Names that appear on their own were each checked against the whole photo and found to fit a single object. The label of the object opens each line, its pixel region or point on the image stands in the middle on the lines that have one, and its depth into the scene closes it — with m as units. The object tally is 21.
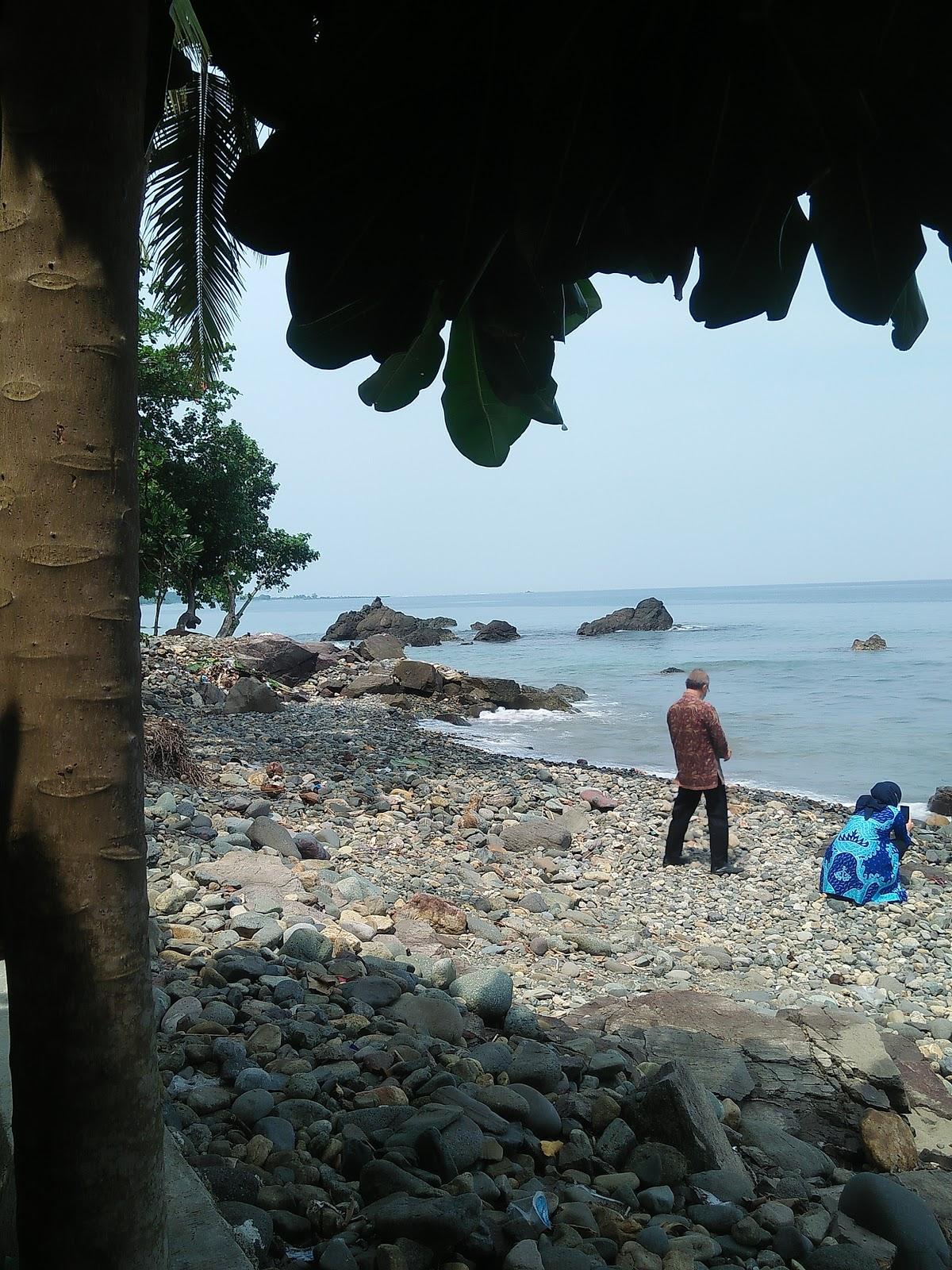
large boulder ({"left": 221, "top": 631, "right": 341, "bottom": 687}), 19.11
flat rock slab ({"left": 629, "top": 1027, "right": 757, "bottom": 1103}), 3.57
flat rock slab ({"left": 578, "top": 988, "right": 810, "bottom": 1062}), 4.07
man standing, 7.66
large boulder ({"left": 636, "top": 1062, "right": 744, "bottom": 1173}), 2.77
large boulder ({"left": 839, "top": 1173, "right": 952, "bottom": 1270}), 2.40
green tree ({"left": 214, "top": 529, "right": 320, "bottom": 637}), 23.75
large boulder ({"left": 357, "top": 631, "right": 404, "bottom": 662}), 25.00
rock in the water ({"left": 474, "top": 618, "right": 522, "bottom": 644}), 52.67
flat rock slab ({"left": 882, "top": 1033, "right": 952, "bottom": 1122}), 3.84
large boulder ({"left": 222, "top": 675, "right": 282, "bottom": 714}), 13.85
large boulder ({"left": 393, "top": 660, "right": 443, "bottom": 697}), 20.22
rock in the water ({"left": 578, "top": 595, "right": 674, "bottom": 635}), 57.69
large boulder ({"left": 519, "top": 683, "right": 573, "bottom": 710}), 21.80
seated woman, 7.29
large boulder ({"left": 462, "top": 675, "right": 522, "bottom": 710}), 21.10
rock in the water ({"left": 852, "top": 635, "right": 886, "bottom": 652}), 39.31
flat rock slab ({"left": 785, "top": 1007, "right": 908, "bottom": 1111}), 3.74
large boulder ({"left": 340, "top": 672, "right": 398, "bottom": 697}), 19.23
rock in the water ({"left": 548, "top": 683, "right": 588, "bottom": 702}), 23.97
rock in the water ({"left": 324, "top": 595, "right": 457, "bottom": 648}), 45.22
